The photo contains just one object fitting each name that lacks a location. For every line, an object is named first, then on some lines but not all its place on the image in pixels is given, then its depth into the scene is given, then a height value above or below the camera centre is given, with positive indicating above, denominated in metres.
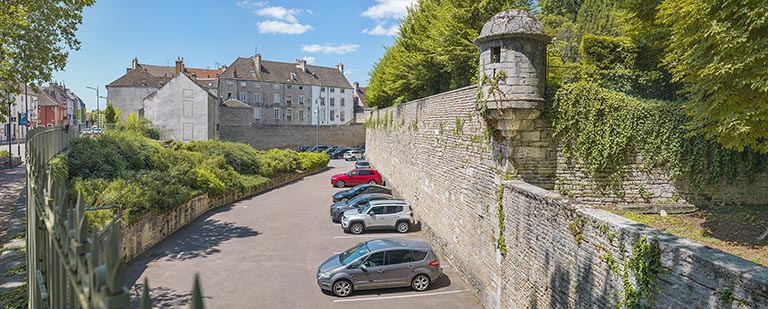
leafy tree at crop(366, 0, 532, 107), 23.56 +5.26
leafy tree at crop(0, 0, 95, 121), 16.36 +3.55
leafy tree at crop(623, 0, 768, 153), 8.61 +1.42
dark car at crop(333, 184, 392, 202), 24.61 -2.96
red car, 31.59 -2.91
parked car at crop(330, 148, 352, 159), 54.86 -2.16
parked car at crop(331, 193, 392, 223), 21.11 -3.16
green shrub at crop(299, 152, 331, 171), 38.66 -2.17
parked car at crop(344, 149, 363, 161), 51.75 -2.19
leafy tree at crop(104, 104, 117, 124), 53.31 +2.28
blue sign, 28.62 +0.88
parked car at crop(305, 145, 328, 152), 53.68 -1.57
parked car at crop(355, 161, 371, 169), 36.67 -2.35
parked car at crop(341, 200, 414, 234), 19.27 -3.44
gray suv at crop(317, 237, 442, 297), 13.02 -3.82
